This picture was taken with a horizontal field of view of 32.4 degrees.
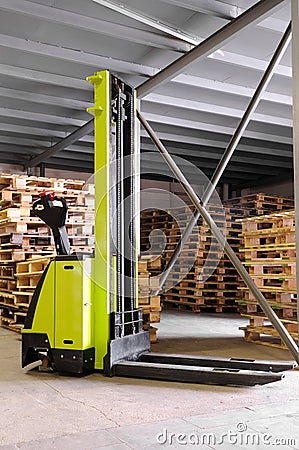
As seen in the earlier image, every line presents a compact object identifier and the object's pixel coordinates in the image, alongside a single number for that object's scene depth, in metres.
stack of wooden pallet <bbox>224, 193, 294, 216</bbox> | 11.45
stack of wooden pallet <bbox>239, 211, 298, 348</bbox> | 6.33
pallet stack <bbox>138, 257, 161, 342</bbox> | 7.07
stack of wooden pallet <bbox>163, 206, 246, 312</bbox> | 10.95
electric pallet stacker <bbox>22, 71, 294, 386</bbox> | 4.77
